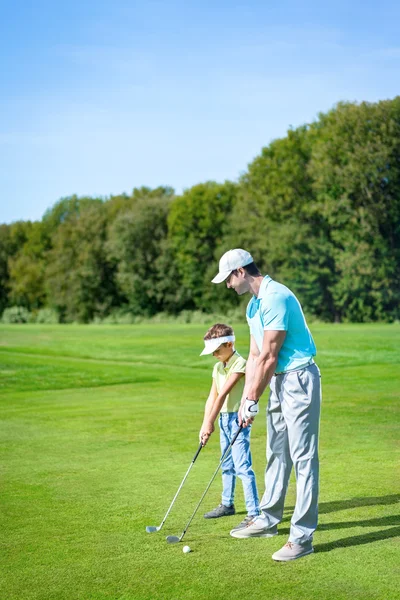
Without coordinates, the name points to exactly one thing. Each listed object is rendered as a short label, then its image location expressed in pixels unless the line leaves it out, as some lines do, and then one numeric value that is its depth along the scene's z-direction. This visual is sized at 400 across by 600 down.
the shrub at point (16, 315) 87.94
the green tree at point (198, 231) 73.44
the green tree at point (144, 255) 76.38
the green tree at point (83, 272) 81.69
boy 6.57
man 5.68
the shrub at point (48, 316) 85.62
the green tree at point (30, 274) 90.19
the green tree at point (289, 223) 58.47
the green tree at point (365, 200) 54.25
